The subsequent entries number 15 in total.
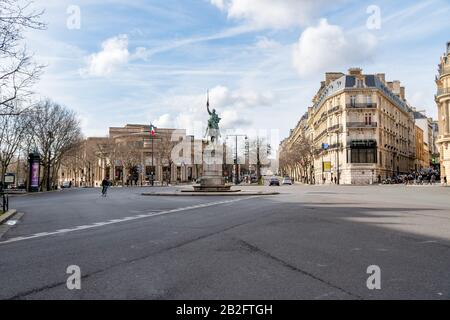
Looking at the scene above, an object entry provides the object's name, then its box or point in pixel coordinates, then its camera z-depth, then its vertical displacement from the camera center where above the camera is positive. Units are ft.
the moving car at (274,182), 199.00 -2.85
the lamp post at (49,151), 174.33 +12.23
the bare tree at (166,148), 286.66 +20.61
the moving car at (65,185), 279.06 -5.21
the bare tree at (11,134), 155.91 +18.30
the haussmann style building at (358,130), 231.50 +27.58
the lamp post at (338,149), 237.04 +15.67
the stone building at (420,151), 363.76 +23.45
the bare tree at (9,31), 41.50 +15.74
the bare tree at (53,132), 175.42 +20.32
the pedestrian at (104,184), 109.29 -1.82
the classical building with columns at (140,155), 290.15 +17.24
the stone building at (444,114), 184.44 +28.89
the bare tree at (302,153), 267.39 +15.63
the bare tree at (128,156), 284.20 +15.51
